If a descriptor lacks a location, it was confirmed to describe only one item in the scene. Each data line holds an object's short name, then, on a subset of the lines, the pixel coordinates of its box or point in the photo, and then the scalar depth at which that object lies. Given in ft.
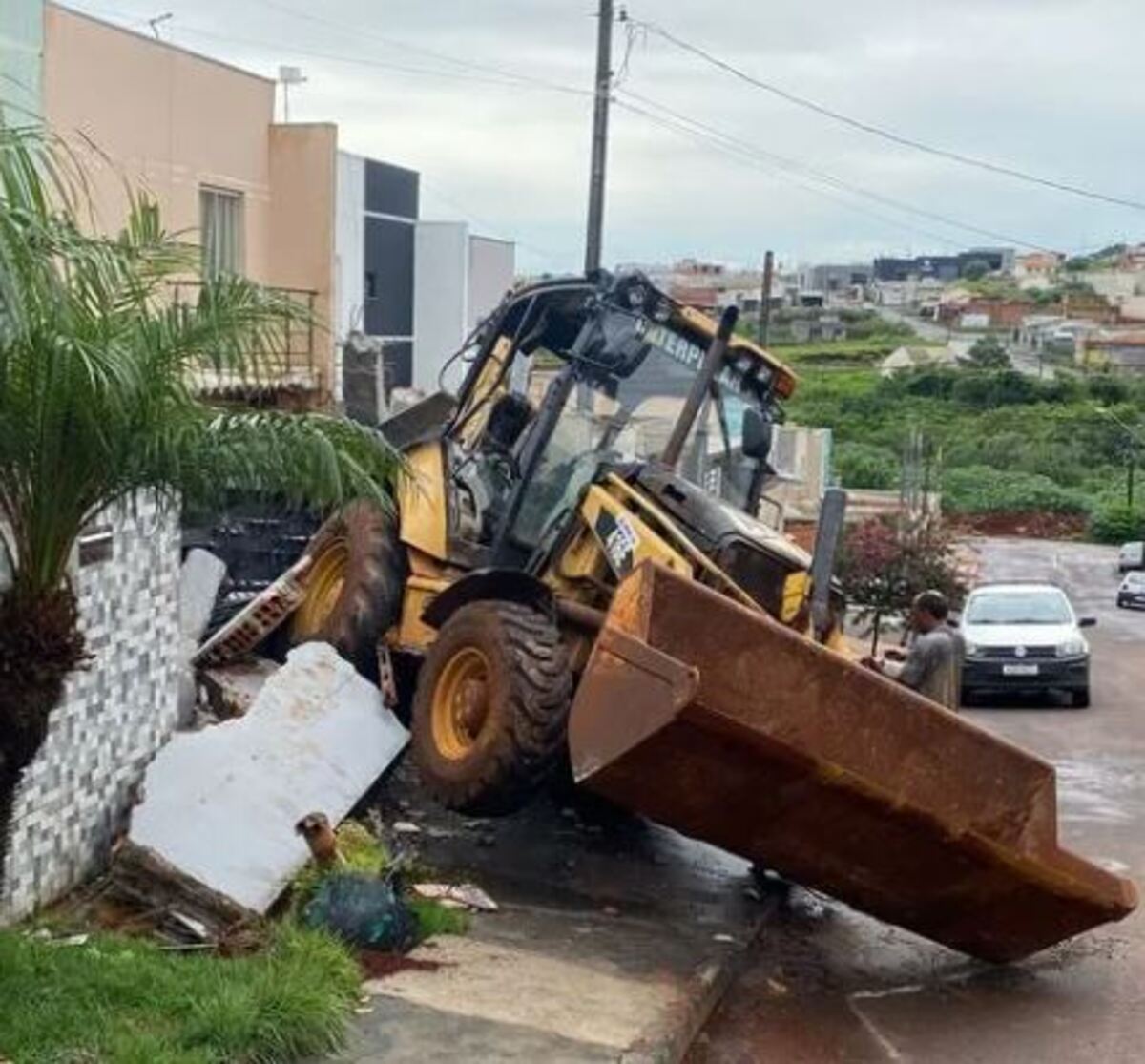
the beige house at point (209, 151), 63.16
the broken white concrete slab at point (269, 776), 31.83
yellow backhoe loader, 30.96
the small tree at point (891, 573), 100.12
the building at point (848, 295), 618.85
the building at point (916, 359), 362.68
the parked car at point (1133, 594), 161.17
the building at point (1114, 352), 401.70
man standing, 39.75
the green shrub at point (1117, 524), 270.67
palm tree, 22.35
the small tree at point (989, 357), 367.45
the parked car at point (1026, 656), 75.10
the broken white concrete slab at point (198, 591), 41.78
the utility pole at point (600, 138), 84.89
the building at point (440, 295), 105.91
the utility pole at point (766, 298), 157.79
